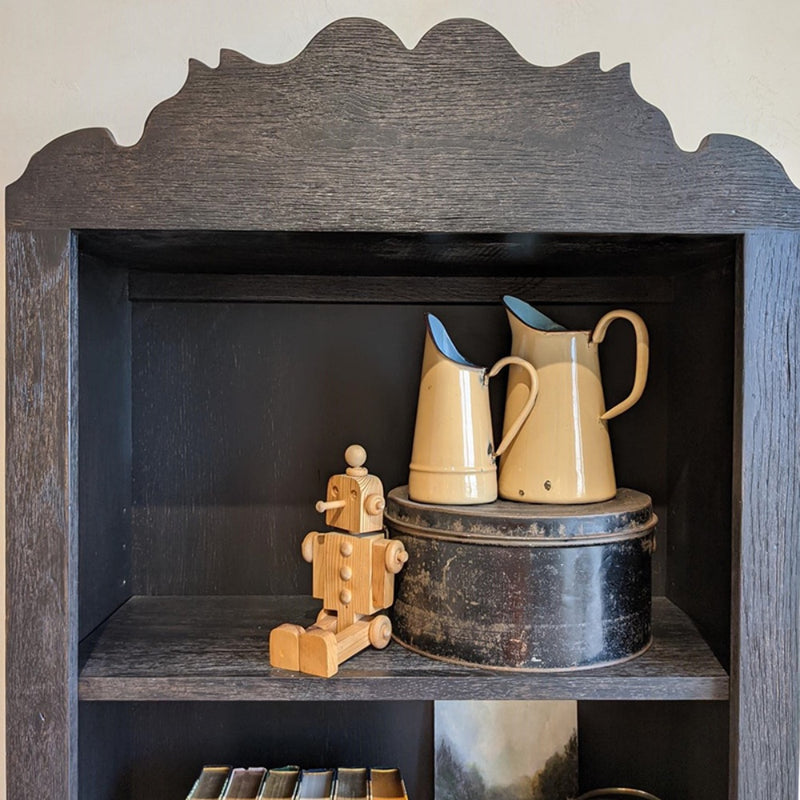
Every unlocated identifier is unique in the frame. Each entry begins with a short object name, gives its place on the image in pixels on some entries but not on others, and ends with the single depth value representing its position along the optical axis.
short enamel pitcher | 0.84
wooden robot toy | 0.82
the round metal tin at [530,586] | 0.77
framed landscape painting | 1.06
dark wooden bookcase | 0.70
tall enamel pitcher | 0.85
